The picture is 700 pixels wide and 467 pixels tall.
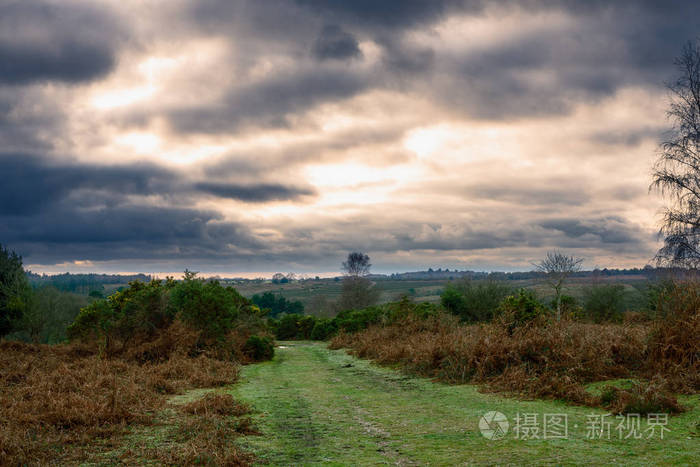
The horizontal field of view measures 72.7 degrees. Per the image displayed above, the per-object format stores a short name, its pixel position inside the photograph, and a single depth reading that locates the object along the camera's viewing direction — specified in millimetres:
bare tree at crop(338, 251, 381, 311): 63781
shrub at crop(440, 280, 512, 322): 36500
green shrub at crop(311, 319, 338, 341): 39531
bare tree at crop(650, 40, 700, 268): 20375
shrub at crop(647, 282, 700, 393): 10117
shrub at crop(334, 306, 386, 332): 33719
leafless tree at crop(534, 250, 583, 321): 29453
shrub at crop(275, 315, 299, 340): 45531
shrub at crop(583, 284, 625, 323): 34809
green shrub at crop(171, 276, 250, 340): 22016
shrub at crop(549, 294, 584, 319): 28878
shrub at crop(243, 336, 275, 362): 23688
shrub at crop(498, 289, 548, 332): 14992
